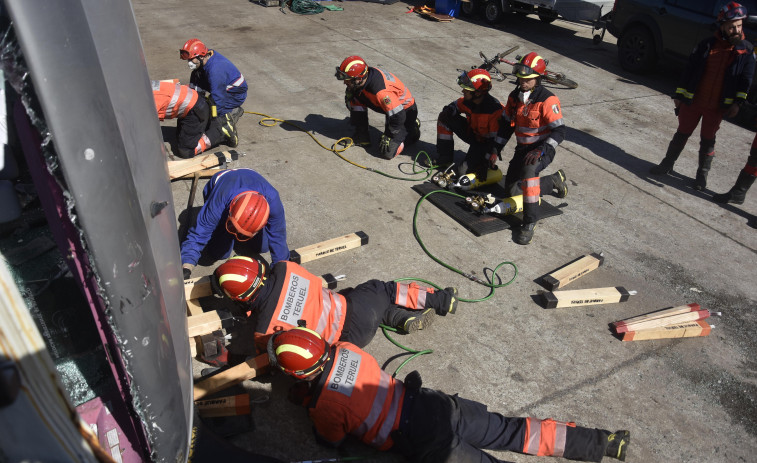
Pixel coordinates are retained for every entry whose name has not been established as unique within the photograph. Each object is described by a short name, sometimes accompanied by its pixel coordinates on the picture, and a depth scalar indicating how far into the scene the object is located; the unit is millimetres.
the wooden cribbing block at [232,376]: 3562
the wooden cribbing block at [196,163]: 6012
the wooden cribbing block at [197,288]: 4266
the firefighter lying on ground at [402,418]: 3219
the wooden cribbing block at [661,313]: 4623
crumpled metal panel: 1238
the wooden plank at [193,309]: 4156
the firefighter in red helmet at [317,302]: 3625
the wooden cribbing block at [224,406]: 3479
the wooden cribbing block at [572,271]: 4969
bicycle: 10086
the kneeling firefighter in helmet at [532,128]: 5555
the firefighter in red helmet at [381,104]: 6680
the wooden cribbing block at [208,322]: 3898
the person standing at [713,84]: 6195
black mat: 5797
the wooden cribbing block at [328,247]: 4965
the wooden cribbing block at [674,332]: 4539
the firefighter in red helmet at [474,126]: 6125
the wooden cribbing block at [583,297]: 4781
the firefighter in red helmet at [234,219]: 4180
